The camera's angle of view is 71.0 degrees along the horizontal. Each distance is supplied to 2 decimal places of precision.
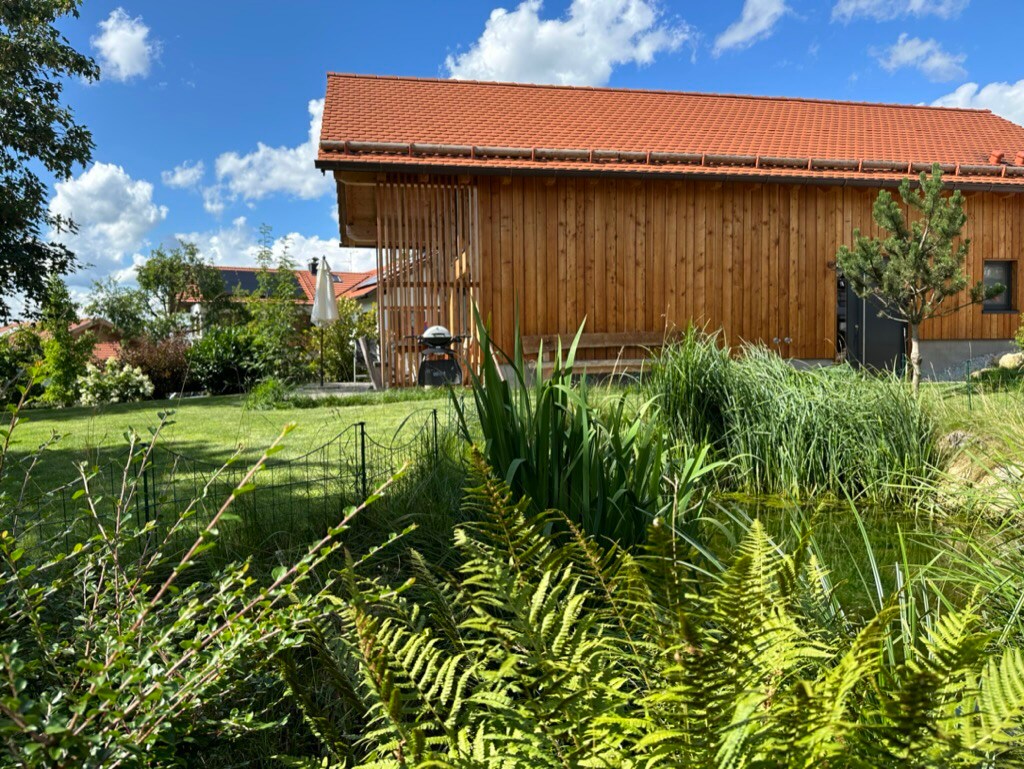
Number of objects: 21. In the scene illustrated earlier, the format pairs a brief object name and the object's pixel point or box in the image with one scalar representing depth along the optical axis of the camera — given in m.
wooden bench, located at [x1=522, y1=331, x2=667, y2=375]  11.12
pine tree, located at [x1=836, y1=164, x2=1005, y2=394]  8.20
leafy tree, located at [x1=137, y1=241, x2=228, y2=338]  29.00
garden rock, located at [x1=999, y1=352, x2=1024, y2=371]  12.21
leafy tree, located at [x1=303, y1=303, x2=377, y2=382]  16.79
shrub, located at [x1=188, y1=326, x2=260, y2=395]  13.63
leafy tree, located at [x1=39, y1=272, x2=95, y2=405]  13.03
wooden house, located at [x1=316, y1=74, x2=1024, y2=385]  11.21
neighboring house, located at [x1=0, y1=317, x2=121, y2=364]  31.75
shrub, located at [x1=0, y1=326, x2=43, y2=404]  13.62
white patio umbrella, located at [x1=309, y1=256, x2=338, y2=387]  14.24
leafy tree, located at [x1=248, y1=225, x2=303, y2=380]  12.41
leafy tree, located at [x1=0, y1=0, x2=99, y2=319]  13.70
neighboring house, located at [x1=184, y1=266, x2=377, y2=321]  29.53
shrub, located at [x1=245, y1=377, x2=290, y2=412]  9.08
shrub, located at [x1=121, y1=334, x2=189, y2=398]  15.45
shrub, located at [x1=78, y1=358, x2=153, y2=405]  13.17
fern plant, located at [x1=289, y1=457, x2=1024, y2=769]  0.79
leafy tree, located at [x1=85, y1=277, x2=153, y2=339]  30.50
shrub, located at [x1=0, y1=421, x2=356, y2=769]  0.89
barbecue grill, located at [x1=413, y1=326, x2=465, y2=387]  10.25
